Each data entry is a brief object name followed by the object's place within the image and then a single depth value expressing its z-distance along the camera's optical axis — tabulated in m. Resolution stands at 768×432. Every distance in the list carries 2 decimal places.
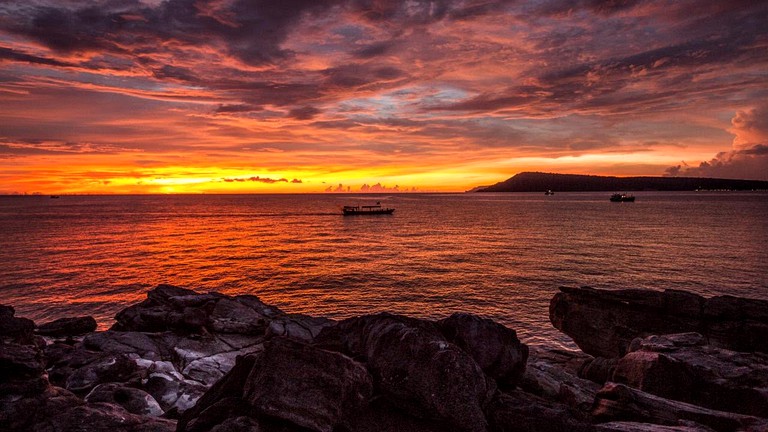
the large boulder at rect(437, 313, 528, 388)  10.58
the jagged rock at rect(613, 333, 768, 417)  11.74
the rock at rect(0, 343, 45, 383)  11.66
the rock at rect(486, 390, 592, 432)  8.30
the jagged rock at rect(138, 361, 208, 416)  13.14
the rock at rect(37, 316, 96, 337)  22.67
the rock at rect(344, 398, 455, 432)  8.79
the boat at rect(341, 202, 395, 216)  147.50
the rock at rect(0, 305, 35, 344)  18.03
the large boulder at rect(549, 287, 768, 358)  18.69
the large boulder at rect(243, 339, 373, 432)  7.90
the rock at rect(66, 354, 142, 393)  13.69
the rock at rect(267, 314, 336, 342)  19.41
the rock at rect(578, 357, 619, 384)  17.62
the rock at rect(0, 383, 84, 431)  9.54
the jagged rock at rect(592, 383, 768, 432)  9.30
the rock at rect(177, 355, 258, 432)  8.23
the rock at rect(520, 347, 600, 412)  11.38
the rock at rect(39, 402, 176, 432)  8.80
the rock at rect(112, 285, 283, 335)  19.84
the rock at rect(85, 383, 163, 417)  11.89
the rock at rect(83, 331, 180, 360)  16.64
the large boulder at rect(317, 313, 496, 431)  8.70
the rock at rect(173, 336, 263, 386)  15.83
